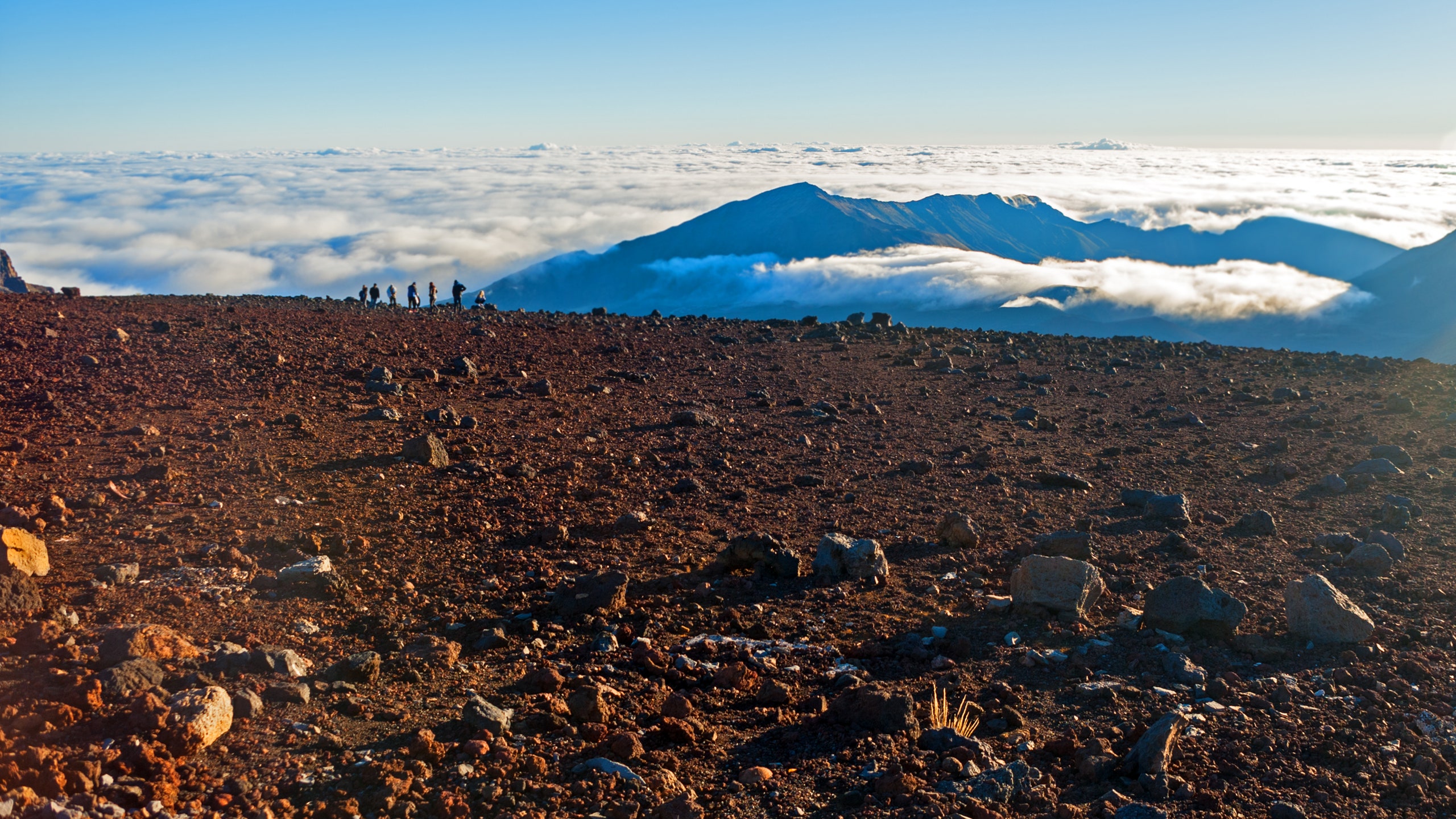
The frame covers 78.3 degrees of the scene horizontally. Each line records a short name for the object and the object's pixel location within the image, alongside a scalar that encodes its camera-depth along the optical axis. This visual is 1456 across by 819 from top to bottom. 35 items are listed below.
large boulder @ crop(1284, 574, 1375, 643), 6.39
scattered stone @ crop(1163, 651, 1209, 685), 5.88
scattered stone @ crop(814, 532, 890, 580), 7.61
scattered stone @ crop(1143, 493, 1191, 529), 9.43
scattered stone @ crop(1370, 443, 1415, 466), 11.75
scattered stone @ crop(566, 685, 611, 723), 5.06
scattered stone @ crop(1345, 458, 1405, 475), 11.16
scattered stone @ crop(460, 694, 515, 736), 4.77
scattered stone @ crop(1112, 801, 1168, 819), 4.32
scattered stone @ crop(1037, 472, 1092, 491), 10.73
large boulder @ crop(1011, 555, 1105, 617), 6.79
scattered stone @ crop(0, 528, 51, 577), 5.89
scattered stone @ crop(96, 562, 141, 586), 6.25
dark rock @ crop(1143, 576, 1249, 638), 6.53
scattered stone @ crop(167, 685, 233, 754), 4.27
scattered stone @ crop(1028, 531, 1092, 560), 8.11
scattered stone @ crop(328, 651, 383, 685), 5.27
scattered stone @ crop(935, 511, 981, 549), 8.55
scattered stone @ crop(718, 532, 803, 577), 7.57
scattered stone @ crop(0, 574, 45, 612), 5.54
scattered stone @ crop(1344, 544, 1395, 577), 7.90
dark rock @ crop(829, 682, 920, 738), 5.14
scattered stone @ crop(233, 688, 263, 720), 4.65
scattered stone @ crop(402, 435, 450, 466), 10.05
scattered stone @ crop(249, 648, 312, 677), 5.14
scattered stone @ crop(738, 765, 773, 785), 4.64
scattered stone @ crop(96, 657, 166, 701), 4.55
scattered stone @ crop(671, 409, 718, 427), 13.10
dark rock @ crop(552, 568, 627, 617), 6.67
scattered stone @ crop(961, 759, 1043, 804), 4.51
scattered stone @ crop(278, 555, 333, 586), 6.50
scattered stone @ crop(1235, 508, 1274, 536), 9.16
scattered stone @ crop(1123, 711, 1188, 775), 4.73
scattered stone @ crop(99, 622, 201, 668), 4.95
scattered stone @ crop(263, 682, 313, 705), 4.89
